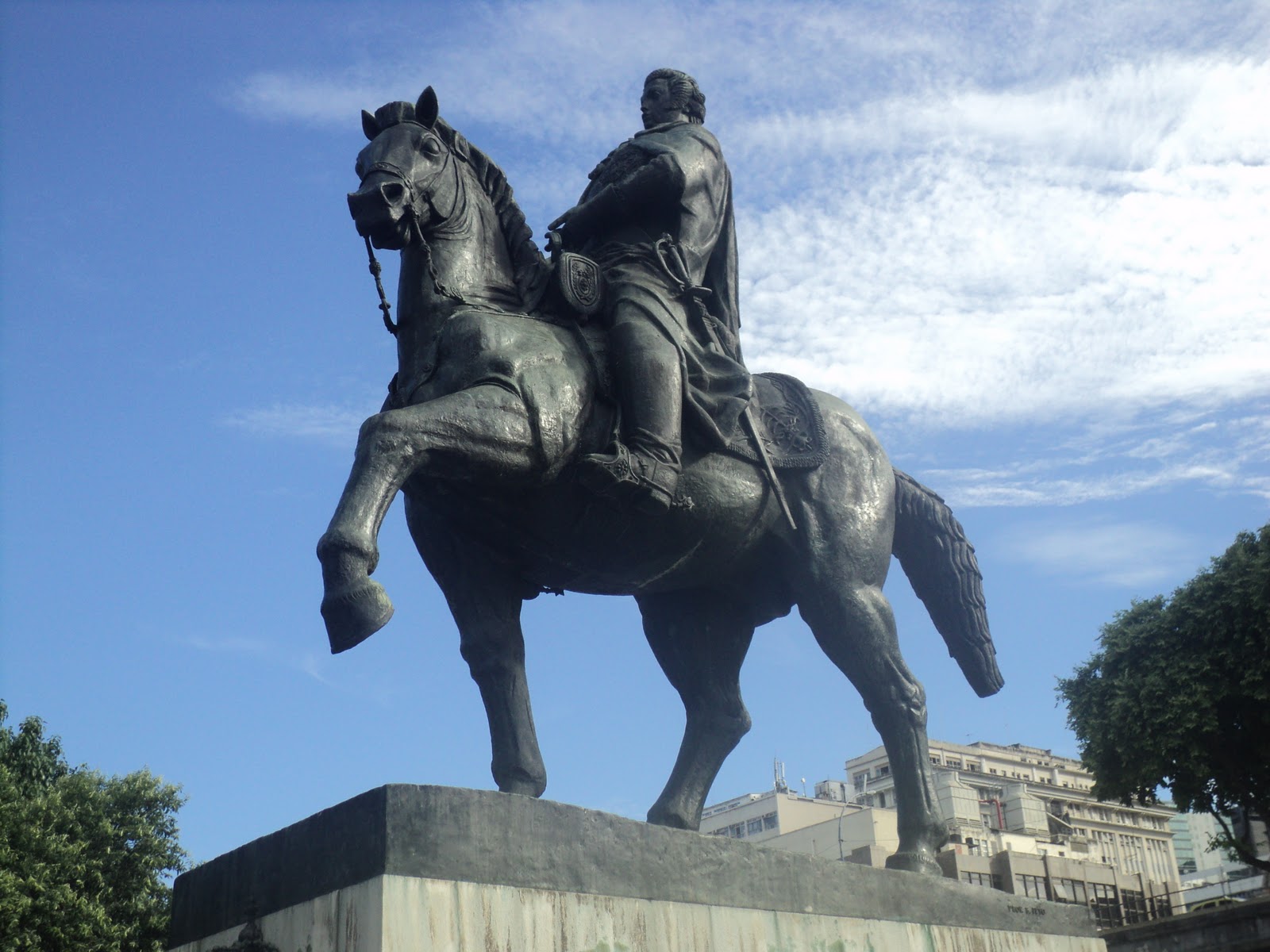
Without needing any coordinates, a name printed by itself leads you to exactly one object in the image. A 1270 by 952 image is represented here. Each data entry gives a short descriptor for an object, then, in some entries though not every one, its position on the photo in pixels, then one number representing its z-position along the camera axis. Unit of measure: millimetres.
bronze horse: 6648
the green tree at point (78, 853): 23688
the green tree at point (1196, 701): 30672
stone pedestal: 4957
